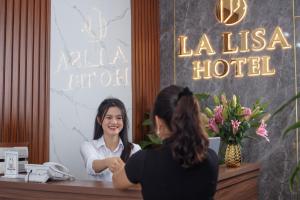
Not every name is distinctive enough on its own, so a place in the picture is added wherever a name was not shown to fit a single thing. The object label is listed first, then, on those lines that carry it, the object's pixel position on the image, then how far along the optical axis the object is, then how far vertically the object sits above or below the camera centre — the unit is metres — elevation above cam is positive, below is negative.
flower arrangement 3.40 -0.13
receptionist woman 2.80 -0.20
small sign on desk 2.50 -0.34
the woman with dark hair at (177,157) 1.38 -0.17
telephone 2.28 -0.36
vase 3.31 -0.39
